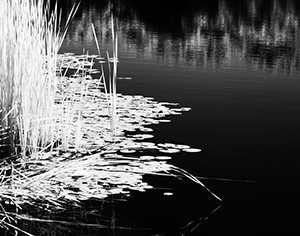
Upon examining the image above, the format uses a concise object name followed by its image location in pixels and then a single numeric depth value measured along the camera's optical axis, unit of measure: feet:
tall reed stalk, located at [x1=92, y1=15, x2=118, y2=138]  30.35
